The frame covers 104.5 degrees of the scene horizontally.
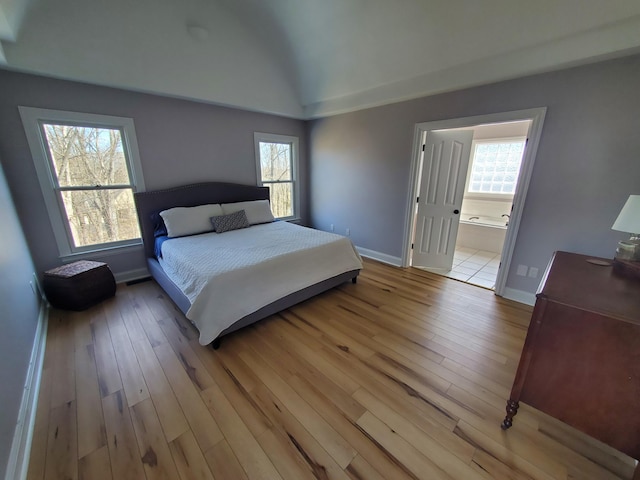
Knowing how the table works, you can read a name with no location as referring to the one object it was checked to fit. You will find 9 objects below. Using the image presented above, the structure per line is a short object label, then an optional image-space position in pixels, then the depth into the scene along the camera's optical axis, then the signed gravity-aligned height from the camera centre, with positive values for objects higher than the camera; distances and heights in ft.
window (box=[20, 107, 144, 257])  8.36 -0.23
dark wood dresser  3.54 -2.78
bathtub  13.99 -3.42
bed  6.56 -2.76
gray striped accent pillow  10.77 -2.23
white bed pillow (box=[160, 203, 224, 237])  10.02 -2.00
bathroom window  14.97 +0.40
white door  10.47 -1.02
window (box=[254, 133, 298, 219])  13.92 +0.07
